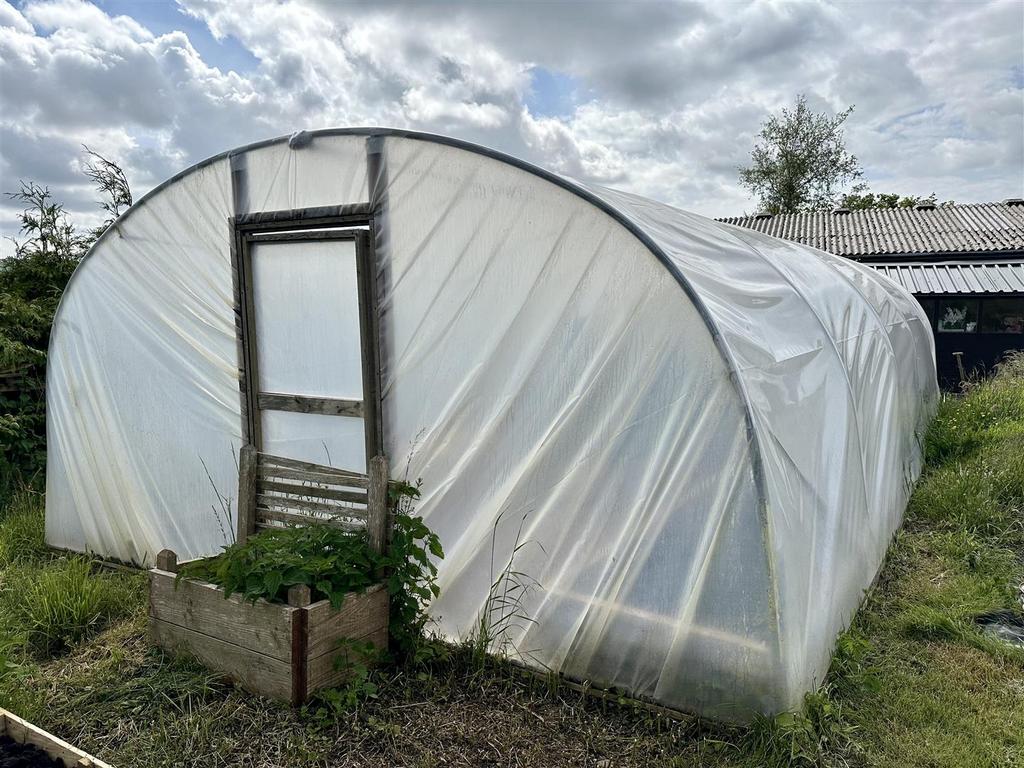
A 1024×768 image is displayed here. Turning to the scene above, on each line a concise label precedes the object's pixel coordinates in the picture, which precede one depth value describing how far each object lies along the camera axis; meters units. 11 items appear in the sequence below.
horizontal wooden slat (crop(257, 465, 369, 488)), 3.52
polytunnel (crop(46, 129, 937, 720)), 2.99
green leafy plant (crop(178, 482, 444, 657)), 3.03
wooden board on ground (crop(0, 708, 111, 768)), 2.43
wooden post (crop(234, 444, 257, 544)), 3.79
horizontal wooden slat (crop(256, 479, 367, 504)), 3.53
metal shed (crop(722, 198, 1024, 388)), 13.77
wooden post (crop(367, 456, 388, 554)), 3.35
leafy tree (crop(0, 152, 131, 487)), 5.90
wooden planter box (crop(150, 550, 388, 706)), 2.96
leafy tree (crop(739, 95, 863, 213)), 31.53
